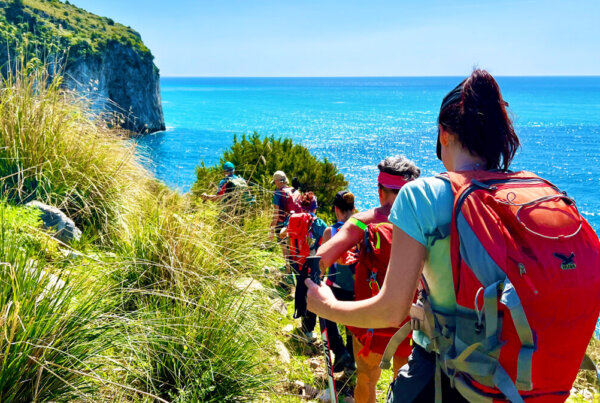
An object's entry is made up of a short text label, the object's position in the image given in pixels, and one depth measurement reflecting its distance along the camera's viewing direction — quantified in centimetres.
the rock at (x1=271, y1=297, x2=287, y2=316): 386
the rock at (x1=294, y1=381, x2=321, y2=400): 355
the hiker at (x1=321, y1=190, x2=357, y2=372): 393
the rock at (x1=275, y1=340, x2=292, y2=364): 380
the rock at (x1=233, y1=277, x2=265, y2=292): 344
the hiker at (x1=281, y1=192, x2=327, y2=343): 479
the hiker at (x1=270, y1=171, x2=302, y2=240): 684
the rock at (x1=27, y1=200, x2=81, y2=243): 420
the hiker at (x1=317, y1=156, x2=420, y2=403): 275
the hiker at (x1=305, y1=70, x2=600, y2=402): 137
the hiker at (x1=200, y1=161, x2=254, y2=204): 620
